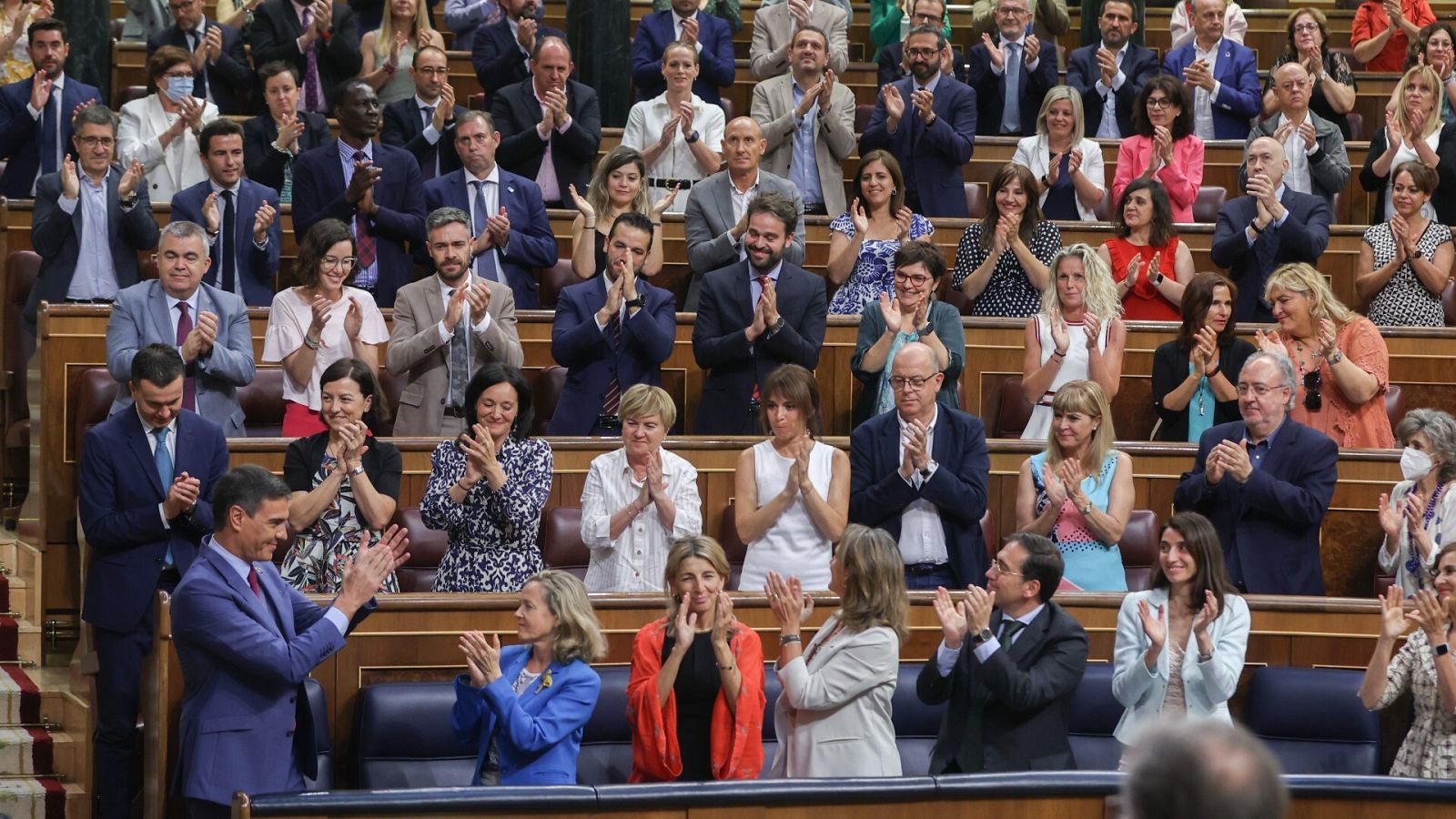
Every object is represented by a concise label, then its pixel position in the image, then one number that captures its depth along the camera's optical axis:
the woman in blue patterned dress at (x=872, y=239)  11.99
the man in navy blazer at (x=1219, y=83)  15.14
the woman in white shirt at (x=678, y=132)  13.37
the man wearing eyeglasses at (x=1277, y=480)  9.59
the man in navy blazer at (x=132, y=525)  8.91
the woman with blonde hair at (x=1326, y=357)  10.84
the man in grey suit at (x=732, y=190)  12.16
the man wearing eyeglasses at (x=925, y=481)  9.45
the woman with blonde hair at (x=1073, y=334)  10.91
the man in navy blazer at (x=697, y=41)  15.02
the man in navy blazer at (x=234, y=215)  11.58
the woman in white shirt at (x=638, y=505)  9.20
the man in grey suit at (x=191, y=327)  9.97
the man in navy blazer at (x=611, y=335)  10.66
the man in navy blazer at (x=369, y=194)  12.14
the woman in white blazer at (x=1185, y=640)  8.06
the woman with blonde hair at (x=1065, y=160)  13.59
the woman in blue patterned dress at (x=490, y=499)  8.97
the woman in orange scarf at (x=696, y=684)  7.81
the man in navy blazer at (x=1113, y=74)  15.40
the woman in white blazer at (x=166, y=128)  13.00
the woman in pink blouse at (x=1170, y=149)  13.77
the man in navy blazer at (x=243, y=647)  7.24
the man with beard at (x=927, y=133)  13.70
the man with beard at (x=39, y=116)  13.16
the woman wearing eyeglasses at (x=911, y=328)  10.65
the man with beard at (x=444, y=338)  10.57
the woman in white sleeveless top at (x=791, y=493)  9.37
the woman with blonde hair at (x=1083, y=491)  9.54
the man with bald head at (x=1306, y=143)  13.80
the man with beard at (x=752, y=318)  10.81
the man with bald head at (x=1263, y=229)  12.37
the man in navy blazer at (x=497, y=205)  12.07
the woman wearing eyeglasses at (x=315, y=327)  10.44
